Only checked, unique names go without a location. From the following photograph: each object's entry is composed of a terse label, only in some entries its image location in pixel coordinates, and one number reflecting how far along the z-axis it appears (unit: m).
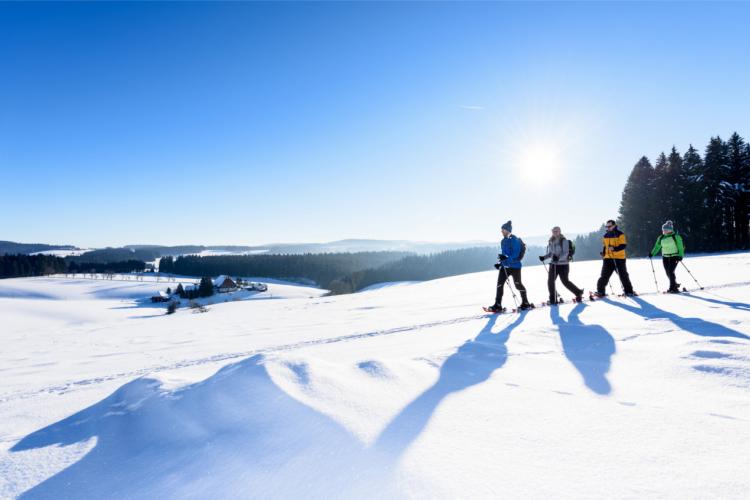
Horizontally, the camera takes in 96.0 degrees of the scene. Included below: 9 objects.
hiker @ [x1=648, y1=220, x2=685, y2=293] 9.31
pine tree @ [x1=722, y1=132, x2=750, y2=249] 34.47
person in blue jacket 8.37
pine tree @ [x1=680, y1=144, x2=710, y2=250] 35.06
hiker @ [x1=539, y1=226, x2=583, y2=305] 8.62
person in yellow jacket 8.91
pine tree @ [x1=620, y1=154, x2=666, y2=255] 36.88
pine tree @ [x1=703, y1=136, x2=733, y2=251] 35.25
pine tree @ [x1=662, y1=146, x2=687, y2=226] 35.59
